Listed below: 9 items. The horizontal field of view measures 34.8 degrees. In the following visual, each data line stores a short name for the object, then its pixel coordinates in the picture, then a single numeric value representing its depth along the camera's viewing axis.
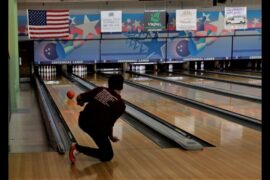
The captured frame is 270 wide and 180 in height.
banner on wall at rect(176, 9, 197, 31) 14.30
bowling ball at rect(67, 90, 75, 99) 8.78
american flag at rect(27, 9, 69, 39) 12.80
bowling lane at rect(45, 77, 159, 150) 5.05
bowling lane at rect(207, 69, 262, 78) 14.13
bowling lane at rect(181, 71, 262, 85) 11.82
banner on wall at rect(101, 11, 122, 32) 14.08
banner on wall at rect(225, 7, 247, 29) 14.12
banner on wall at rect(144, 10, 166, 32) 14.66
